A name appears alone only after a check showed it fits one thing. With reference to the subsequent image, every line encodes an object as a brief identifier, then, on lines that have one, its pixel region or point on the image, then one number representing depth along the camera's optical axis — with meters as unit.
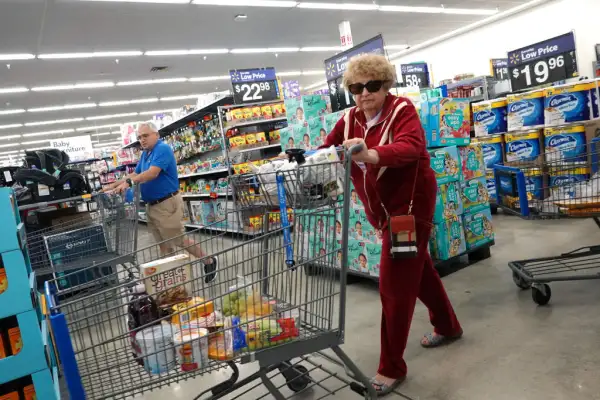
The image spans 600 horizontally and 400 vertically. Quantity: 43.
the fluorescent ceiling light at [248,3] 9.12
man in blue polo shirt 4.51
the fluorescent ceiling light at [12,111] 16.37
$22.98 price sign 6.97
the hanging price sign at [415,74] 8.70
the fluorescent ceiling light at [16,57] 10.41
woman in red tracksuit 2.04
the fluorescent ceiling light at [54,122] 19.90
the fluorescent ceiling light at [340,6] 10.45
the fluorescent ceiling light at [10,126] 19.53
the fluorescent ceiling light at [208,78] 16.88
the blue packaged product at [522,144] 5.67
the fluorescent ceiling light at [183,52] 12.33
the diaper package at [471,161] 3.97
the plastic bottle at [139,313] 1.57
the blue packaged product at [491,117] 6.15
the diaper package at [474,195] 3.97
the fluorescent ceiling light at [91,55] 10.96
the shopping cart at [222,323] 1.52
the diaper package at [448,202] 3.72
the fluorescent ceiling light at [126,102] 18.23
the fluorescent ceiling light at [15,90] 13.34
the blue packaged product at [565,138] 5.16
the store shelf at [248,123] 7.01
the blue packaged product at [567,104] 5.10
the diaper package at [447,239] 3.75
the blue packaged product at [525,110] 5.56
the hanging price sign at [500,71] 10.88
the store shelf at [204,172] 7.61
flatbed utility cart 2.69
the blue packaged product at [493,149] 6.14
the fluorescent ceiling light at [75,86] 13.91
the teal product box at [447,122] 3.72
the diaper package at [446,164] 3.69
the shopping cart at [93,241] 3.75
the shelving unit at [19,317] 2.16
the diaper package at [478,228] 4.01
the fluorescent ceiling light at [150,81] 15.23
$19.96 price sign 5.46
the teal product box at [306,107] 5.11
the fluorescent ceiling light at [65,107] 16.97
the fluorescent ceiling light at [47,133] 23.00
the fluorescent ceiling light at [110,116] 21.20
